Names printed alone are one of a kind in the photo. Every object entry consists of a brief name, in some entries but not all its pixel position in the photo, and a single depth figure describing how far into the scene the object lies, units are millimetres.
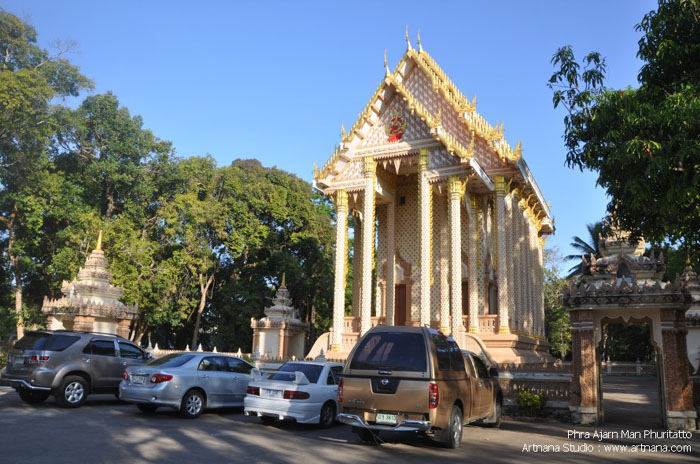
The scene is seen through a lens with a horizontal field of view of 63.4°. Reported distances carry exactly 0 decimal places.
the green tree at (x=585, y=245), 42884
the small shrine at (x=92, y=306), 19250
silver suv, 11750
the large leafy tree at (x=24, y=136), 27859
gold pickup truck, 8297
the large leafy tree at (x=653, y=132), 9320
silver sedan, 11102
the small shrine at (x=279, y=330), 25656
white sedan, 10466
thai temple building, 20938
